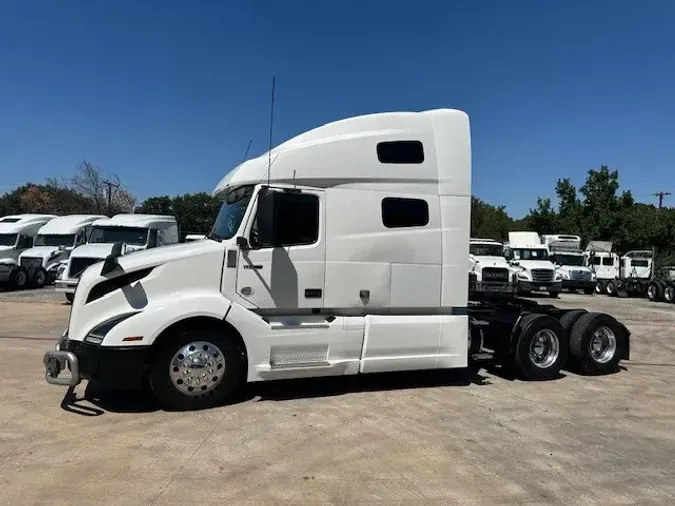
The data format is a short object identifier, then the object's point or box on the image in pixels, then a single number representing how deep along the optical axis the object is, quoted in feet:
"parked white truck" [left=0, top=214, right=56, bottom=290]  72.43
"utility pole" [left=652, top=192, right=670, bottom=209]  219.00
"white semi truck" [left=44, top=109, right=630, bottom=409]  19.58
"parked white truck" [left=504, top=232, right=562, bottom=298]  81.46
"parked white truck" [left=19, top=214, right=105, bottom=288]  76.69
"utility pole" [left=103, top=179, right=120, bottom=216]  177.04
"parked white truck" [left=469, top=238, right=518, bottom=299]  70.22
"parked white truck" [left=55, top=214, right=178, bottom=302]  55.77
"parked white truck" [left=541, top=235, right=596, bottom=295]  95.81
